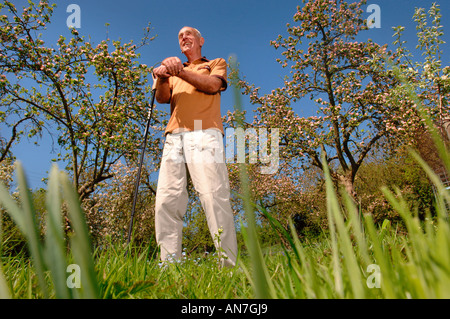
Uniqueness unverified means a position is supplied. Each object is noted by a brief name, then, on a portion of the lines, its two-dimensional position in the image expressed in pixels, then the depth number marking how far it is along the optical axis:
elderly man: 2.96
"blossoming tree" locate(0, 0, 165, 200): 9.98
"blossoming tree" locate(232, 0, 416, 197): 12.73
